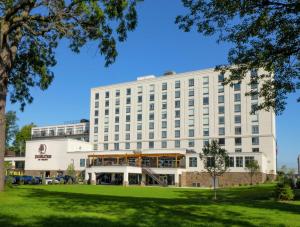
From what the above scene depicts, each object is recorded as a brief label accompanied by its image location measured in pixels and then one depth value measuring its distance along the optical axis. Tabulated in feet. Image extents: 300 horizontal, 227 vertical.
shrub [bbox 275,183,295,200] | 63.35
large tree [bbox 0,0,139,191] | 40.28
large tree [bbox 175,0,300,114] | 32.48
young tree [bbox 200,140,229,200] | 76.39
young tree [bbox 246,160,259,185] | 157.09
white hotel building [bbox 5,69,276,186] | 178.51
